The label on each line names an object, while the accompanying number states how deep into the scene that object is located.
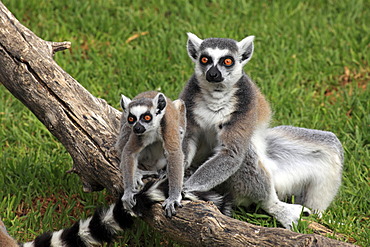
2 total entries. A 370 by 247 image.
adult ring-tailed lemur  8.10
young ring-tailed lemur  7.42
